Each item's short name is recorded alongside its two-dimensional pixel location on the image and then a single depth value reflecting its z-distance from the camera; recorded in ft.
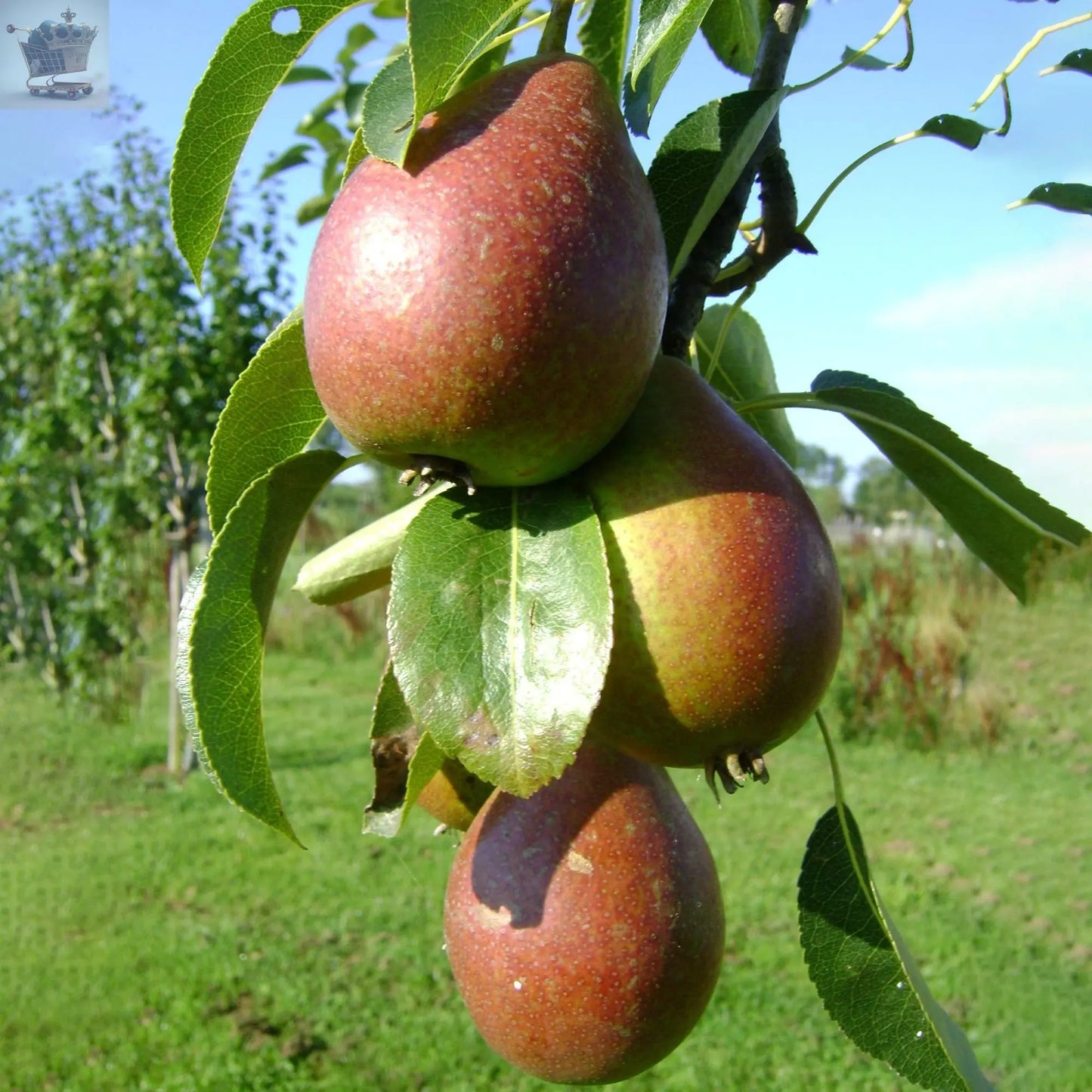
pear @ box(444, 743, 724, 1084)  0.86
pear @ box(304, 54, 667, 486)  0.66
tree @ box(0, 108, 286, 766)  16.26
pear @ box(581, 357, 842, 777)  0.74
